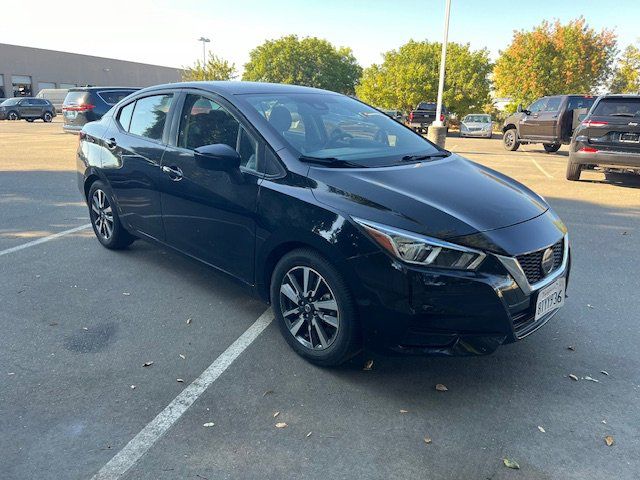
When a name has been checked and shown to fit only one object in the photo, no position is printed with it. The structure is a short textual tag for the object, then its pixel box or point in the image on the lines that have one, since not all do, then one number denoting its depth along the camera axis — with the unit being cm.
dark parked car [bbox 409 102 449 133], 3192
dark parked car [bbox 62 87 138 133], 1491
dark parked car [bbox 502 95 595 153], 1543
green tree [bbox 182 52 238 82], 4347
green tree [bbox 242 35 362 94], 7106
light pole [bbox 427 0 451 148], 1702
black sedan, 265
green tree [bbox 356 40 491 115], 4675
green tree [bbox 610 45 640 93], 4119
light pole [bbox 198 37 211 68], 5631
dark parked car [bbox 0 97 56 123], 3456
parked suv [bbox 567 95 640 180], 918
